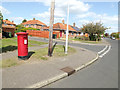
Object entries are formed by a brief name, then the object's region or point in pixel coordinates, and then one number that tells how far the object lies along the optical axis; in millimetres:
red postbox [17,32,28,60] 4648
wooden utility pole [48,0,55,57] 5703
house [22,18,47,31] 46806
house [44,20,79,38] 25877
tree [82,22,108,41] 20672
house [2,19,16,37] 15381
